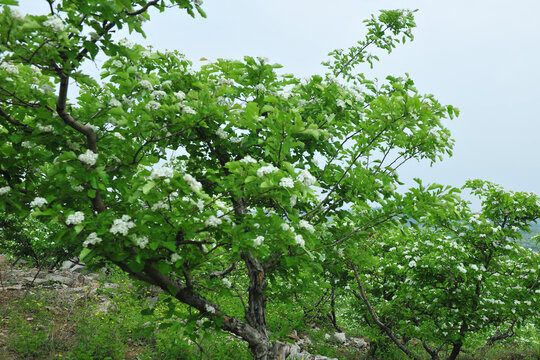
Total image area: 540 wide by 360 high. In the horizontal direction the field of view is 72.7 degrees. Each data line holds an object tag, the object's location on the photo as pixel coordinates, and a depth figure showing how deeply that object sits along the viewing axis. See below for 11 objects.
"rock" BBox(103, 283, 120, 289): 11.86
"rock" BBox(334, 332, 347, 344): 12.35
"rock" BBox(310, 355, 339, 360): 8.60
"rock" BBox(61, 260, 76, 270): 15.54
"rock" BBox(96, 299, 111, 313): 8.62
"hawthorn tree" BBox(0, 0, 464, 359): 3.20
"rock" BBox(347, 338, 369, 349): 12.41
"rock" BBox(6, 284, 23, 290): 9.87
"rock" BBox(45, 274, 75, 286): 11.54
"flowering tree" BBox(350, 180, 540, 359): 7.61
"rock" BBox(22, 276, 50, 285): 11.00
